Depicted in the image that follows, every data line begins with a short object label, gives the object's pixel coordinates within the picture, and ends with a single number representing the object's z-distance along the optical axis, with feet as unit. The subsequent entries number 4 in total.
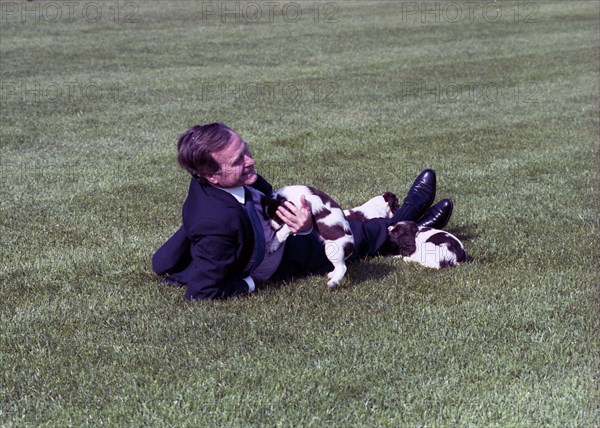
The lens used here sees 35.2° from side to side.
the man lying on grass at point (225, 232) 17.12
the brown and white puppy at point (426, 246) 19.34
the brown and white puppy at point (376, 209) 21.18
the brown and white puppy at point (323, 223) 18.11
